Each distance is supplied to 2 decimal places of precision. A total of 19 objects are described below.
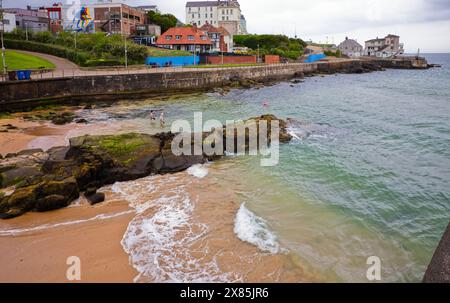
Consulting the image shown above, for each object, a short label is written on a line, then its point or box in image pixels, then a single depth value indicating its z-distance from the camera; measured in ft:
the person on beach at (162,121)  91.30
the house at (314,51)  360.93
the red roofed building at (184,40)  240.12
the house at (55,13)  311.47
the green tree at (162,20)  315.78
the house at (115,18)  276.21
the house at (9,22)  229.45
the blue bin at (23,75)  119.55
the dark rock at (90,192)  48.88
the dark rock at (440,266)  23.95
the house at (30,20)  261.63
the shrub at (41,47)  197.05
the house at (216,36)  273.54
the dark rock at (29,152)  60.83
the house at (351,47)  485.56
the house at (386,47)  470.55
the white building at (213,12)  406.41
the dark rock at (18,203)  43.52
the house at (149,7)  430.20
